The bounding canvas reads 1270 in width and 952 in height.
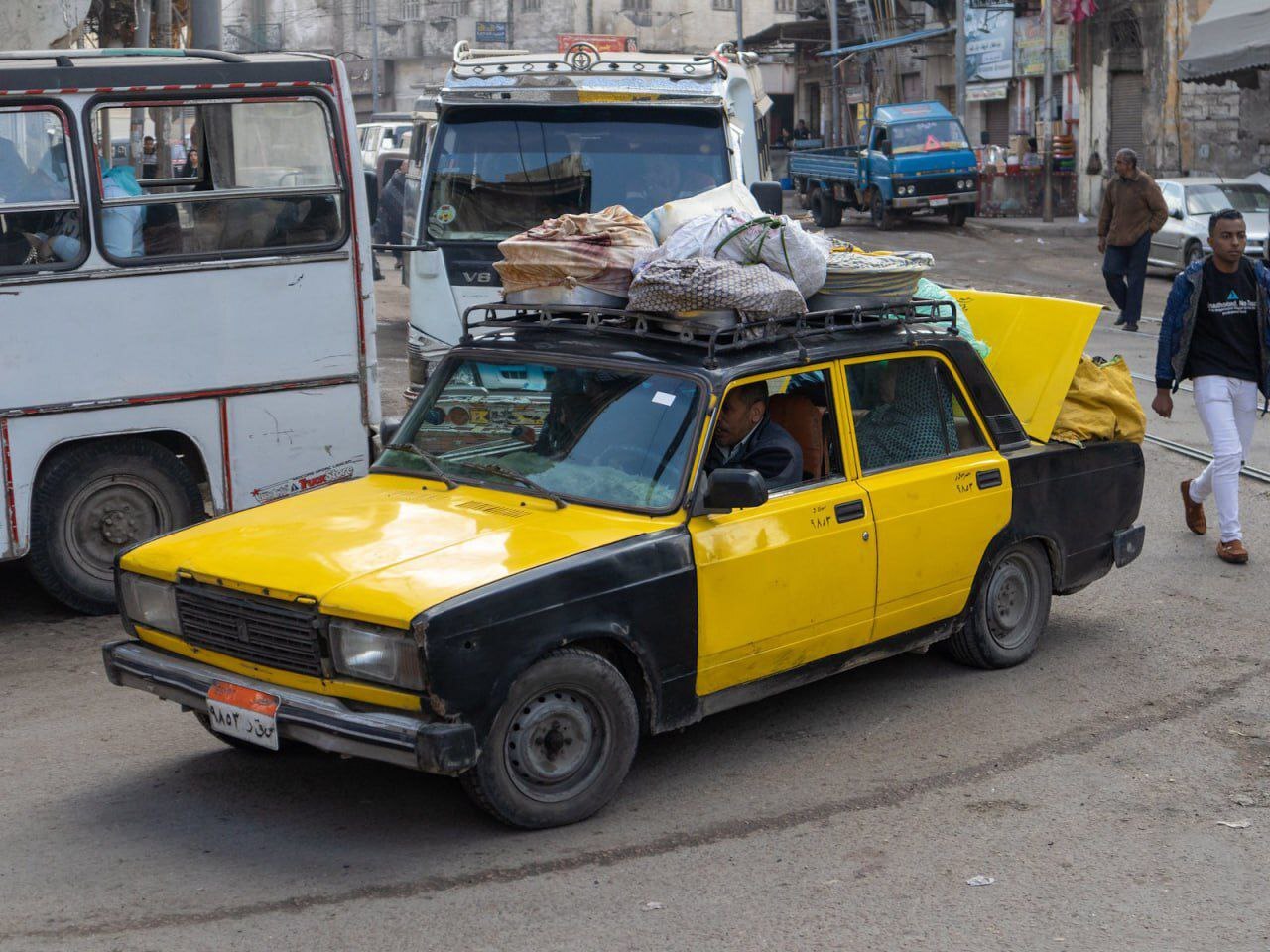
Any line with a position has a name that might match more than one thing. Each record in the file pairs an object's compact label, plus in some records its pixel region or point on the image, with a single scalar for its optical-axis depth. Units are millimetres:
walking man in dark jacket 8383
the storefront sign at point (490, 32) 71625
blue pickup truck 31141
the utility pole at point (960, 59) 37344
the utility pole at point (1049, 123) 33688
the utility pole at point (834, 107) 54094
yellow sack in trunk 6867
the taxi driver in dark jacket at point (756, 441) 5570
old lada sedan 4680
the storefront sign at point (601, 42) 45531
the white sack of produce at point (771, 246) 5910
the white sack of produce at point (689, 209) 6827
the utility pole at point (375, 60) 71125
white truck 10438
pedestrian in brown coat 17281
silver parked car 22844
